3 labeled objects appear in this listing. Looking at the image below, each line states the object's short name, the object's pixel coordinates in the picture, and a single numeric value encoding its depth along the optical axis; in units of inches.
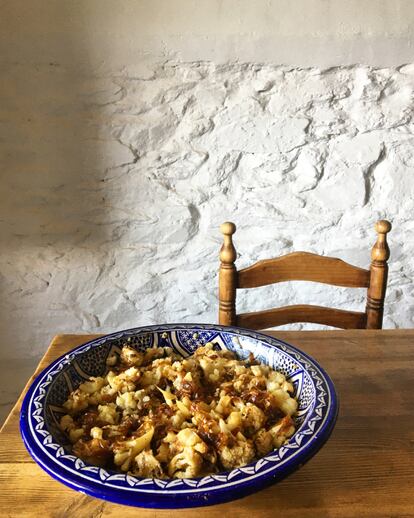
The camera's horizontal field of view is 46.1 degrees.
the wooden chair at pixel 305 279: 47.8
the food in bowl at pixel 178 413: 23.3
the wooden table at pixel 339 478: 23.7
